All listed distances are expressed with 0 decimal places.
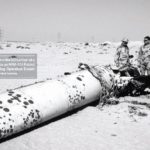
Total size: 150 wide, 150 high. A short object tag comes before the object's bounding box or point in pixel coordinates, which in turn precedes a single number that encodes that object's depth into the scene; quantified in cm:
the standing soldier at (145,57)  992
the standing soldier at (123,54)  1034
